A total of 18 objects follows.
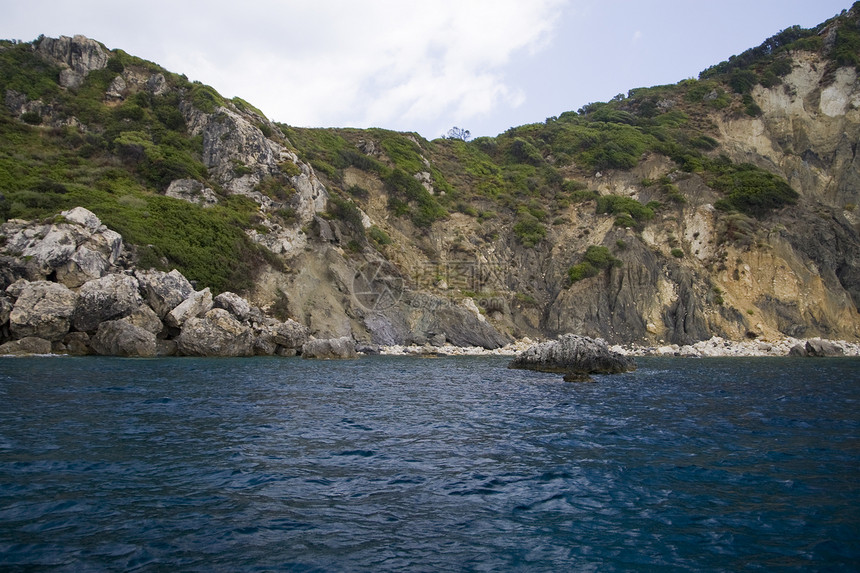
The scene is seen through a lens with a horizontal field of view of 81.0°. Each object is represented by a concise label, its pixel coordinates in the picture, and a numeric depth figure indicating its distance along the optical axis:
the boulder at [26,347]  24.91
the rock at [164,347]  29.92
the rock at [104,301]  27.78
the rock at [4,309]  25.58
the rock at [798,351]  41.28
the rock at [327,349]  34.31
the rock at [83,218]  31.48
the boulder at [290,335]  35.25
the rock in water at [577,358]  26.59
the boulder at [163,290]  31.38
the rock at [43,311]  25.73
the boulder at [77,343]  27.31
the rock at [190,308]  31.38
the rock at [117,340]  27.69
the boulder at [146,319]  29.48
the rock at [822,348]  40.85
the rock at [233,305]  34.53
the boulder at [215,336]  30.81
